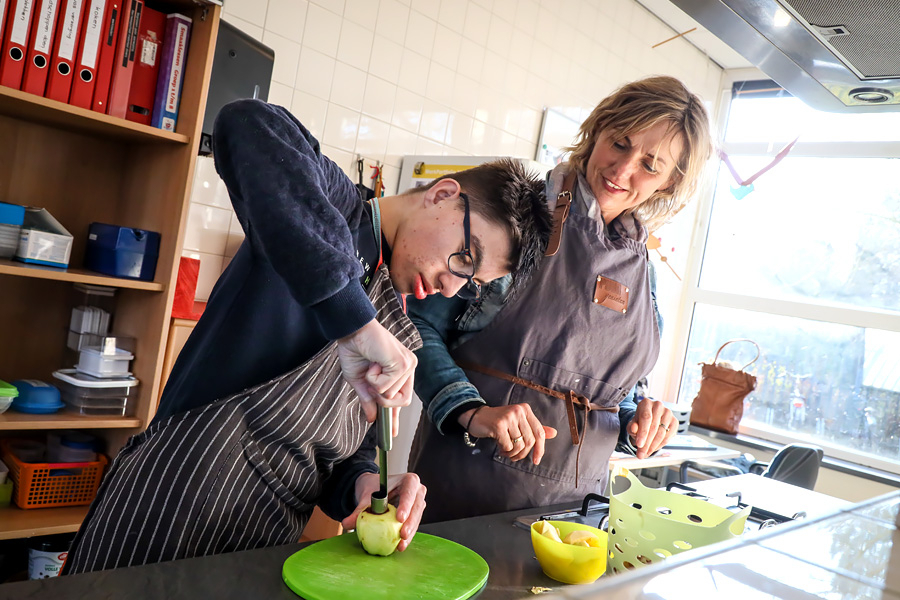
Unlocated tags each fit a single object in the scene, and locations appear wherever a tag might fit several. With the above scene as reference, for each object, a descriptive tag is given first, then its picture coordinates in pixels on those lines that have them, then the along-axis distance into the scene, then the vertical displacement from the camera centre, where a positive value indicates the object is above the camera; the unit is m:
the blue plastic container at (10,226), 1.91 -0.04
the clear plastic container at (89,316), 2.23 -0.29
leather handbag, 3.92 -0.36
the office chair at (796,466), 2.86 -0.48
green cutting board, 0.80 -0.36
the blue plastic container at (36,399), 2.01 -0.52
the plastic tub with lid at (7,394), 1.92 -0.50
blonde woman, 1.34 -0.08
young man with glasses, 0.86 -0.13
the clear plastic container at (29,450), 2.07 -0.70
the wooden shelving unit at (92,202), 2.02 +0.07
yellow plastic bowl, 0.92 -0.33
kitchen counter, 0.25 -0.10
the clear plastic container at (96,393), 2.06 -0.49
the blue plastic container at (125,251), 2.07 -0.06
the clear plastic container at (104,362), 2.09 -0.40
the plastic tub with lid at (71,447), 2.13 -0.68
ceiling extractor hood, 1.00 +0.47
